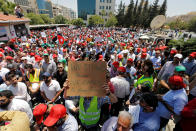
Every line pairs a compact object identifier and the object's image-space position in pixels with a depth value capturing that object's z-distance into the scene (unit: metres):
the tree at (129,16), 47.74
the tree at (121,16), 52.56
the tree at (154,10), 41.75
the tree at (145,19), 43.56
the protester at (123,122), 1.46
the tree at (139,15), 46.70
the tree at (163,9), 40.88
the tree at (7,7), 22.26
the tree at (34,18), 40.48
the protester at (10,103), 1.97
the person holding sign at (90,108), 2.00
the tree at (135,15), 48.34
